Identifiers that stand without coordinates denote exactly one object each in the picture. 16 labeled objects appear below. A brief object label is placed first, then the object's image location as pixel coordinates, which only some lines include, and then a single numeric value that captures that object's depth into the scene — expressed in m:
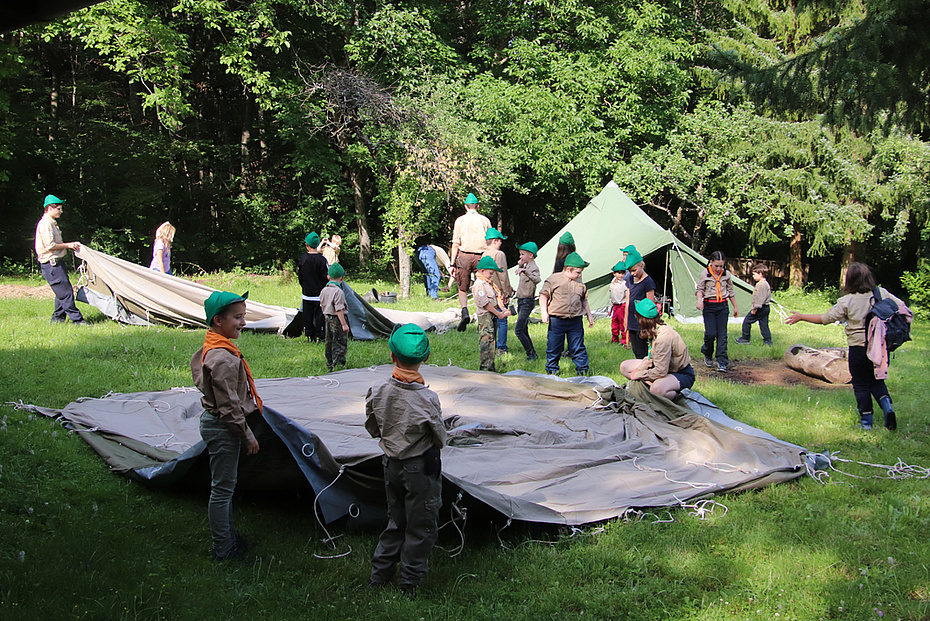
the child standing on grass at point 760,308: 11.00
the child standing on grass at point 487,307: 8.28
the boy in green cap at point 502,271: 9.72
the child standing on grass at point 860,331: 6.48
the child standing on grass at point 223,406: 3.88
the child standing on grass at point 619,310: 10.73
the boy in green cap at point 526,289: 9.45
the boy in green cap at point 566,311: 8.39
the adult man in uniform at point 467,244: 11.62
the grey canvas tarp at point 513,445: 4.41
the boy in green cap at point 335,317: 8.12
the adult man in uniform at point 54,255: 9.18
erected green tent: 14.48
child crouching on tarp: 6.50
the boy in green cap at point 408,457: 3.69
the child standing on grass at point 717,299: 9.23
